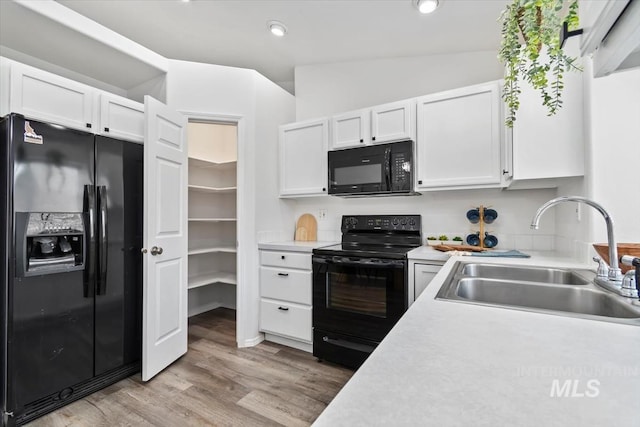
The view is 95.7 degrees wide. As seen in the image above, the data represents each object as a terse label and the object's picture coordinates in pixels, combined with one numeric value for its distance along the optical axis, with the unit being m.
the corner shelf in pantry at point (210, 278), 3.14
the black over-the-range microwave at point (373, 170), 2.28
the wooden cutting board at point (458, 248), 2.07
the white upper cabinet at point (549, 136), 1.58
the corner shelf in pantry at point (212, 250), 3.03
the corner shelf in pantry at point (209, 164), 3.18
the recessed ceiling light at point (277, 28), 2.31
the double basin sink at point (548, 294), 0.91
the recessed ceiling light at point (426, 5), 1.98
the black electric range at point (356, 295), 2.01
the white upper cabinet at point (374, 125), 2.30
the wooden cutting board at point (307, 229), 3.00
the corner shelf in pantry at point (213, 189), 3.03
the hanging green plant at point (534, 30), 0.93
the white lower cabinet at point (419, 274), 1.90
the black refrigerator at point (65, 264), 1.58
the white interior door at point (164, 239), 1.99
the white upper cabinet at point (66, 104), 1.65
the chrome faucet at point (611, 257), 0.97
